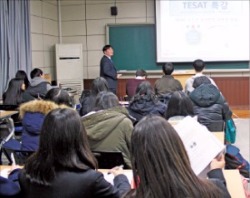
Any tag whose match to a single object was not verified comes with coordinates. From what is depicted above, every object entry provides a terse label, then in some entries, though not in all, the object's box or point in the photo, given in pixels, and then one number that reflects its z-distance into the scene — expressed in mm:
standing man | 7079
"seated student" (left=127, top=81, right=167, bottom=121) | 3857
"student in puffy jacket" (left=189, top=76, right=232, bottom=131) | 3885
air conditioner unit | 7770
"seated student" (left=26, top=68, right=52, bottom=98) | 5195
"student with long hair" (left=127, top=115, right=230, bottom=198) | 1093
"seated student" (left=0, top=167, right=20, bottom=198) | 1650
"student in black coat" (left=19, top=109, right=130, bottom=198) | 1579
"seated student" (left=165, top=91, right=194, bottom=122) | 2889
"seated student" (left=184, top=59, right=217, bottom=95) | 5434
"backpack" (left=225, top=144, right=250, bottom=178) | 2916
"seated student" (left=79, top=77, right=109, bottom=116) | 4023
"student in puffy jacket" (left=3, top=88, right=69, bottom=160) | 2908
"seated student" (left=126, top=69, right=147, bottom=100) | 5743
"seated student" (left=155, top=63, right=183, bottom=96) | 5340
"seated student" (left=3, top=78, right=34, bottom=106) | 5172
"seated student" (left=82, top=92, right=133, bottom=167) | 2666
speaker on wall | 8070
